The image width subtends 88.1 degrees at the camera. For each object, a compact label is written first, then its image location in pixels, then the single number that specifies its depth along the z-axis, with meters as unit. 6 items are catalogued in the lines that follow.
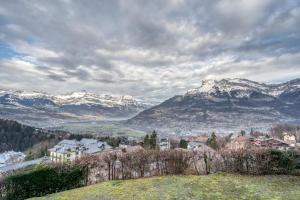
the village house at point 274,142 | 32.47
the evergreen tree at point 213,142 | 44.29
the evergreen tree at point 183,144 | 49.99
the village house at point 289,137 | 66.56
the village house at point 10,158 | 54.22
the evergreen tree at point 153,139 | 43.49
